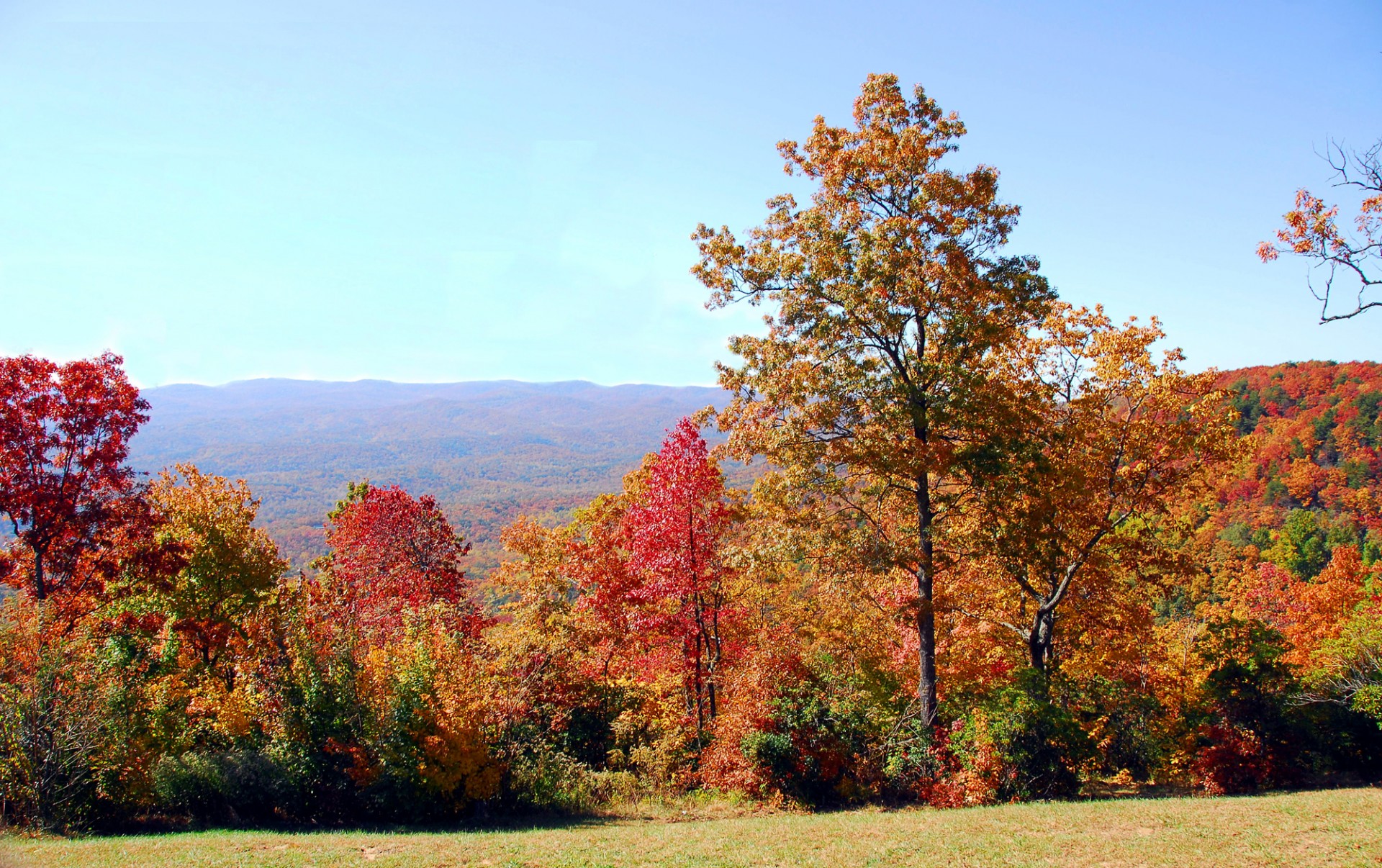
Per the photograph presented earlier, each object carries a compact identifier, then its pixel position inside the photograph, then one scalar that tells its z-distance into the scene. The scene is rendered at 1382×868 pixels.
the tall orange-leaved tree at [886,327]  14.29
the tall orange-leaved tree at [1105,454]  15.80
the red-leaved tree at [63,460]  15.75
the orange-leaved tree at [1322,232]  10.03
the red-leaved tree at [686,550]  19.00
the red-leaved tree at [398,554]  25.56
